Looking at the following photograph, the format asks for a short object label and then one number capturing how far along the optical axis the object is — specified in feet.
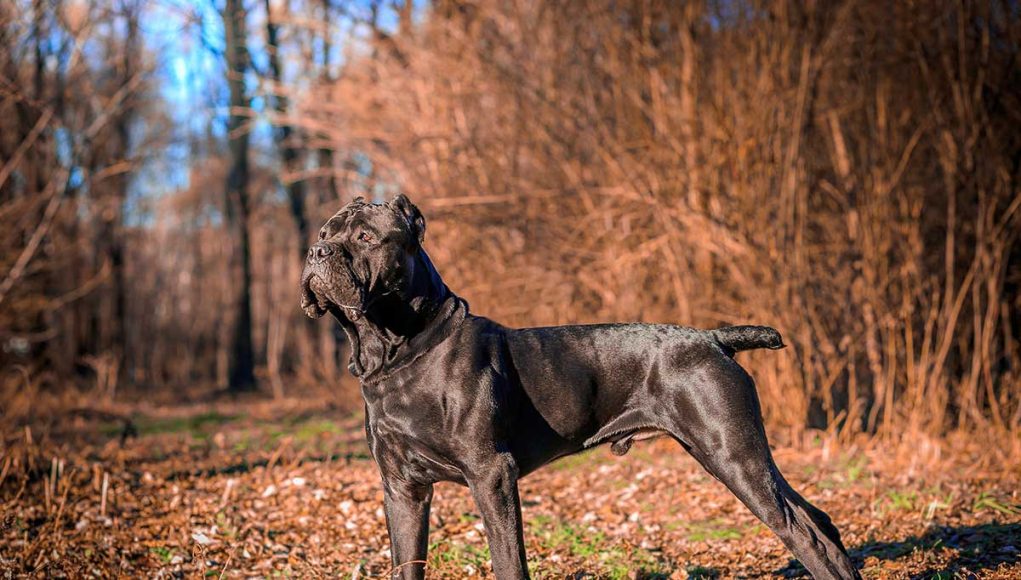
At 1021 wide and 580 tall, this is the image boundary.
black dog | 10.88
